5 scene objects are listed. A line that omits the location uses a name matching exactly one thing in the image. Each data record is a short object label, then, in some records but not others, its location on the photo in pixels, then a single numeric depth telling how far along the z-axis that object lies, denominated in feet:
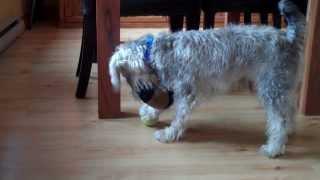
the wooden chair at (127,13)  7.36
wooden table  6.67
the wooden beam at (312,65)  6.82
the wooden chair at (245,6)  7.79
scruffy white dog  5.94
